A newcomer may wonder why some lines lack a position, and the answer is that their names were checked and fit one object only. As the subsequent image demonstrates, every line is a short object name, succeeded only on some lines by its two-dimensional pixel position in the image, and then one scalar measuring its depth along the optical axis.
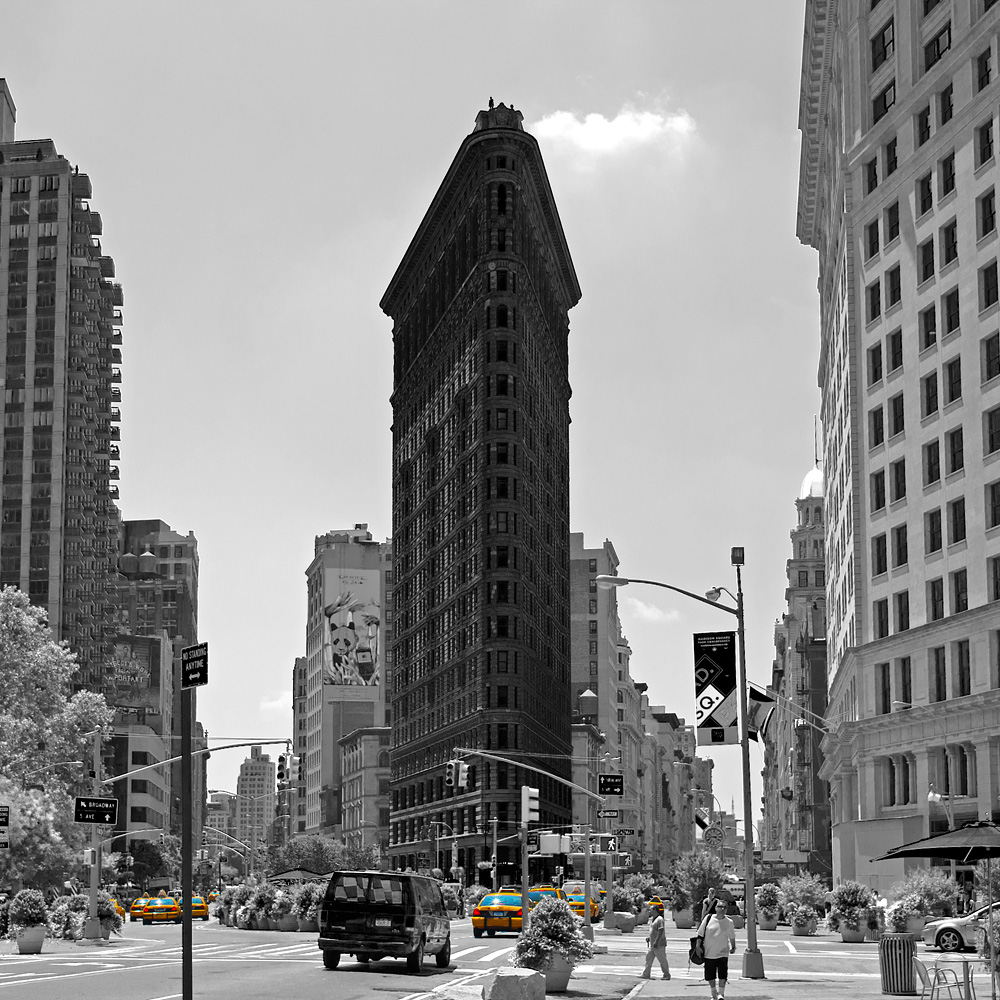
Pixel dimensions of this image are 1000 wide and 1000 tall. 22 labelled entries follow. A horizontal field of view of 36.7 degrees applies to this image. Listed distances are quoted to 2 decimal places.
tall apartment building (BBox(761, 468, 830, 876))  149.00
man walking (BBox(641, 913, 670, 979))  33.88
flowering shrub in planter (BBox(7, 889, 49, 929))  47.06
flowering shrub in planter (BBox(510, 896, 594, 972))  28.41
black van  34.22
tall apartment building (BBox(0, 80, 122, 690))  154.38
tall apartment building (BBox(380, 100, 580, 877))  135.88
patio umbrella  25.75
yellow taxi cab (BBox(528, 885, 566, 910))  53.88
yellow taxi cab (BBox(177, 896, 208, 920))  84.53
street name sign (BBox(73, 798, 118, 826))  46.09
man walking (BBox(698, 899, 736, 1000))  26.05
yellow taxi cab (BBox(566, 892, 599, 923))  58.60
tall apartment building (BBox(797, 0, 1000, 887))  64.44
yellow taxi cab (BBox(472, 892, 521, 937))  57.19
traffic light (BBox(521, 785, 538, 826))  37.94
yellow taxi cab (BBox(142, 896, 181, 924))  81.61
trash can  27.41
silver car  42.41
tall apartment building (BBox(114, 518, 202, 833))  165.50
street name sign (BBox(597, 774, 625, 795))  55.47
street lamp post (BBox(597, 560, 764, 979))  34.72
